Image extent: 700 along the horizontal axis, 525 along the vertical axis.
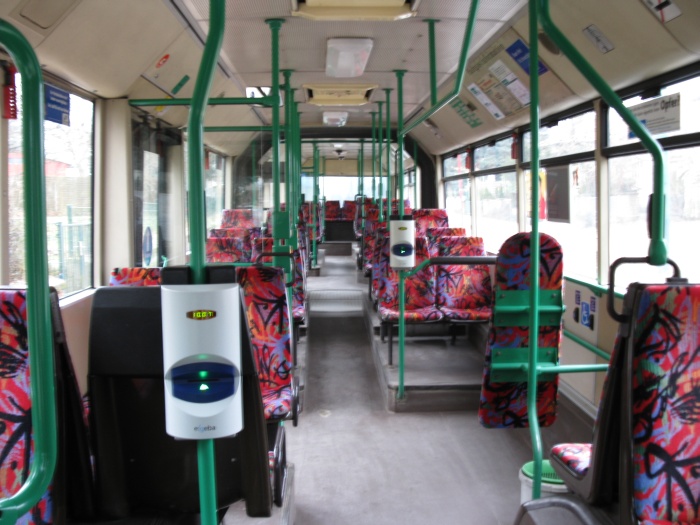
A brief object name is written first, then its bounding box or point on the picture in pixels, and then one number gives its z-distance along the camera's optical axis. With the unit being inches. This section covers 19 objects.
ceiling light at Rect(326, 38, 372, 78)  169.0
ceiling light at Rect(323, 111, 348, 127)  318.3
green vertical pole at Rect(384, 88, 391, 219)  207.7
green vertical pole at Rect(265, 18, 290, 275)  150.3
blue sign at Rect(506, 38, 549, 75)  160.2
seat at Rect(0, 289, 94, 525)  53.2
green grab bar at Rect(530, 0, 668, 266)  67.3
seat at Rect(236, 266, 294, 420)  120.3
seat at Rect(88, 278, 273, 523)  49.9
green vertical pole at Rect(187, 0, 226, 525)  43.6
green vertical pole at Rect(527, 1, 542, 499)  82.4
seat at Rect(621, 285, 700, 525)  60.3
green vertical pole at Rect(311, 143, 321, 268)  360.1
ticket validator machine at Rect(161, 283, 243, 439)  40.8
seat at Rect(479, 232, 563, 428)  109.9
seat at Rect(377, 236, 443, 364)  207.0
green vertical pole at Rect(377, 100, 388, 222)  289.3
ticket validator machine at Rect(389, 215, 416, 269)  159.8
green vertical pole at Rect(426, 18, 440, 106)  148.7
